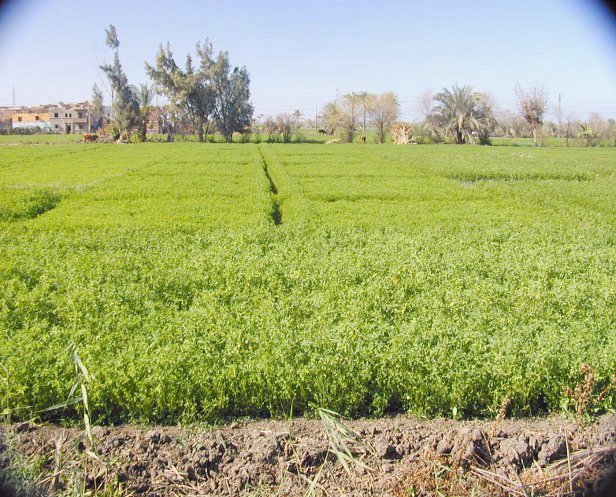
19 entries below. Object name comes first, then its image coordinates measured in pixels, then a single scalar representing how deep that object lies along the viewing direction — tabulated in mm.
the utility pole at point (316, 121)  78650
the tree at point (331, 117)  64356
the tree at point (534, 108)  57562
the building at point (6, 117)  77375
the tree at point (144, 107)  53125
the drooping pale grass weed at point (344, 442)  3781
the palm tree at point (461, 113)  52531
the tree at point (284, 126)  51475
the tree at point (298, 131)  52331
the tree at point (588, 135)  51219
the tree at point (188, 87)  53531
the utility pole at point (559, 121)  65562
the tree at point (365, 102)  63844
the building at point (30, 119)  87050
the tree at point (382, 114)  57094
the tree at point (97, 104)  61250
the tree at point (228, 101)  53906
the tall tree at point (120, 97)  51219
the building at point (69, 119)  83688
